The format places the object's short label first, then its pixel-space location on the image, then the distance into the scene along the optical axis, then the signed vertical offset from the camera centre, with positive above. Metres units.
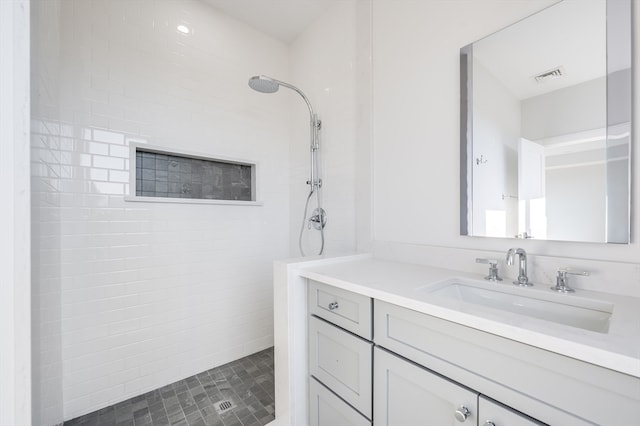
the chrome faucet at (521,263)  1.09 -0.21
